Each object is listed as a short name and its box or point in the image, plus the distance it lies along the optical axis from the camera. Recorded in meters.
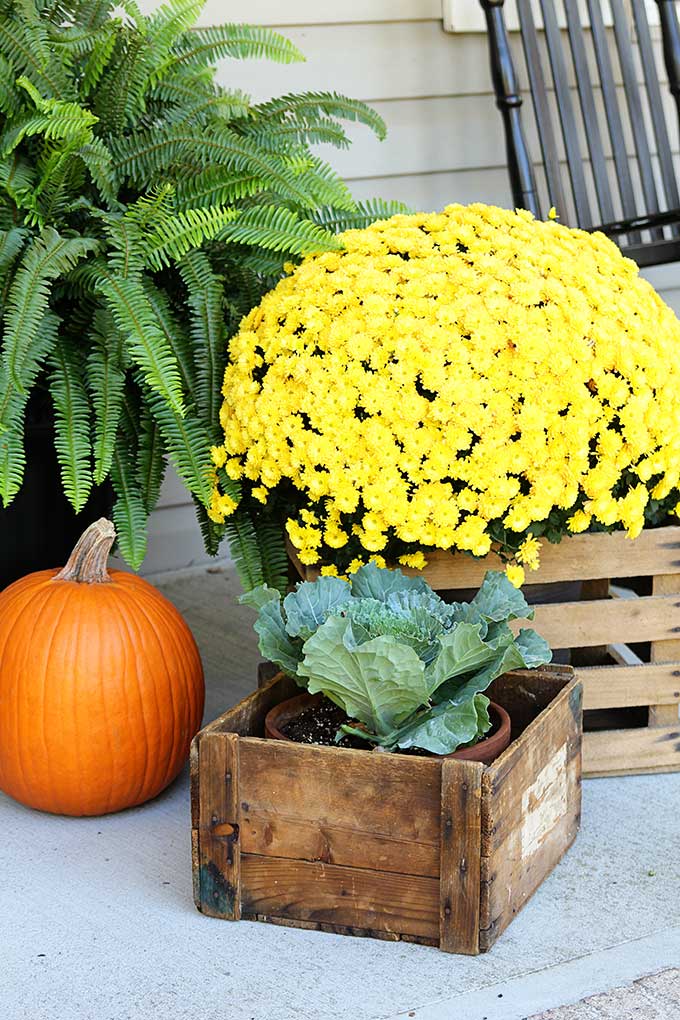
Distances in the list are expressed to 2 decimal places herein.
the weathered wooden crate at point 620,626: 3.15
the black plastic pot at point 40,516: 3.43
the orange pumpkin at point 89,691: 3.06
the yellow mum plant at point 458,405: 3.03
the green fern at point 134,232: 3.15
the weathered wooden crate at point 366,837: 2.79
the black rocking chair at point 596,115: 4.00
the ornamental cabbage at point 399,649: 2.80
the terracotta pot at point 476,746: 2.86
